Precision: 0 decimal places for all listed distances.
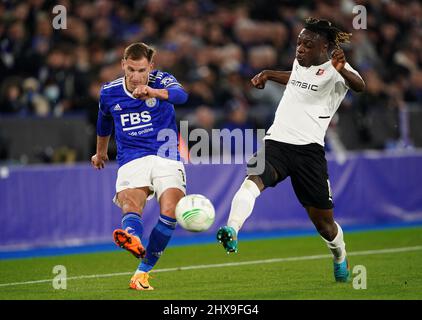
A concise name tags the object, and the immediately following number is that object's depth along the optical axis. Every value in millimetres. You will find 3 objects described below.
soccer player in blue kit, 17469
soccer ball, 16437
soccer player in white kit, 17641
